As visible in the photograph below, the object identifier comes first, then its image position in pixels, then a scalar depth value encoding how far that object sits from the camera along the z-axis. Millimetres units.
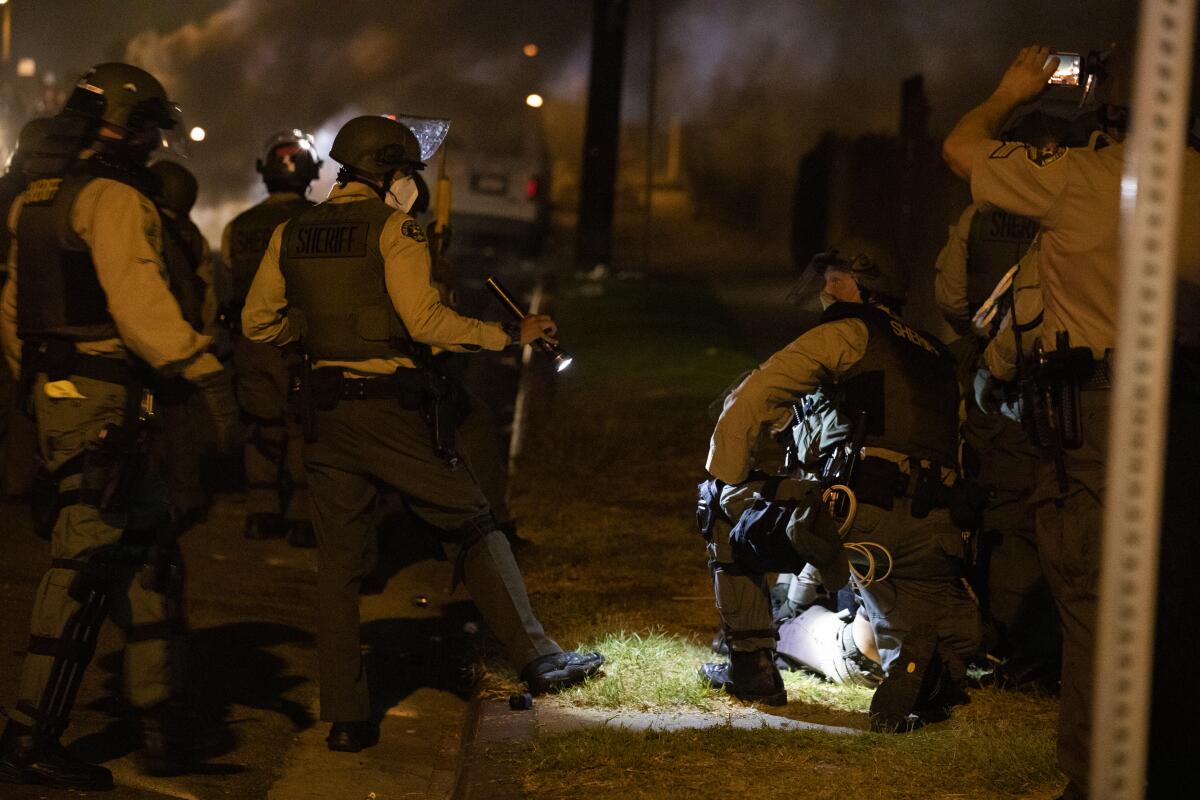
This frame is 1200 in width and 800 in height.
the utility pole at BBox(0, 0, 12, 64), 31141
